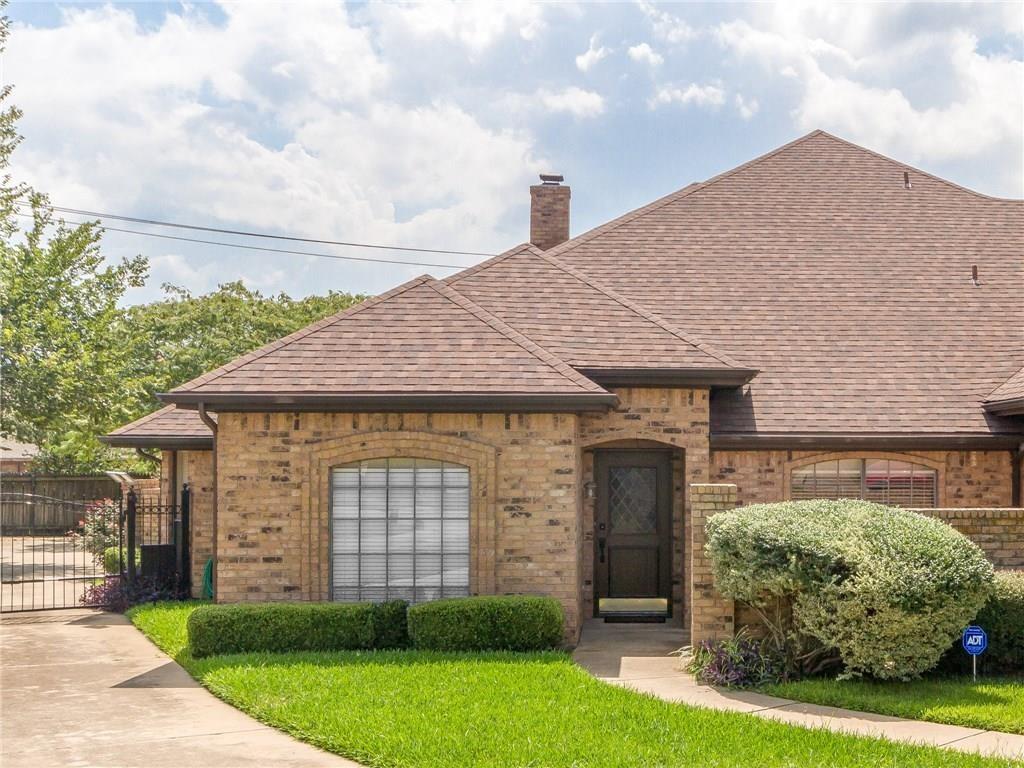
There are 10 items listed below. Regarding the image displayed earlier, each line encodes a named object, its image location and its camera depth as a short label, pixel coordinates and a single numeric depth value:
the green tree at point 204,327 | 31.59
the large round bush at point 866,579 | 9.10
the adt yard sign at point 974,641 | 9.45
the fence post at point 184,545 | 15.76
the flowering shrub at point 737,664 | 9.72
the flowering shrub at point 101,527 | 21.20
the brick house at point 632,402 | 11.62
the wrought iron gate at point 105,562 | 15.84
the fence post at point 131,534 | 15.71
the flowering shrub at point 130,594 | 15.53
